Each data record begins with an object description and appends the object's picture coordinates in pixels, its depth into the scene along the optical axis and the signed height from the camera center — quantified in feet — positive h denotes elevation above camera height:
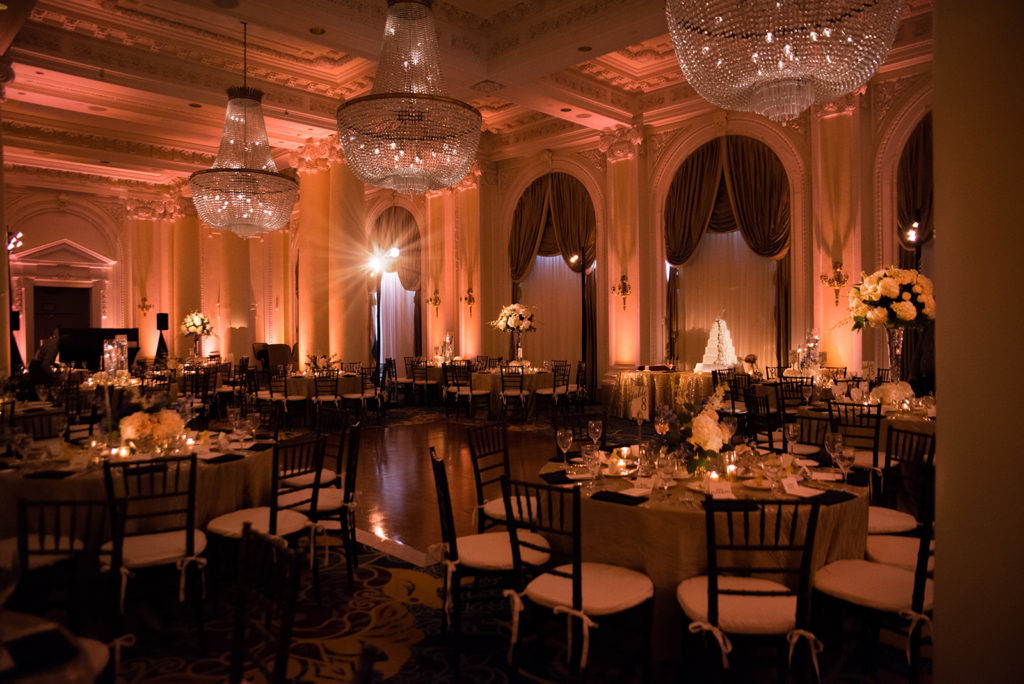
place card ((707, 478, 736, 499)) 10.88 -2.29
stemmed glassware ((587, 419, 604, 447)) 13.12 -1.57
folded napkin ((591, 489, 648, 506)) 10.73 -2.38
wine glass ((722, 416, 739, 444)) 11.91 -1.35
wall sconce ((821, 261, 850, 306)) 32.76 +3.23
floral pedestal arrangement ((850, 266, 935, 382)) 18.51 +1.24
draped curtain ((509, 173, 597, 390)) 45.14 +7.50
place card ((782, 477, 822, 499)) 10.88 -2.30
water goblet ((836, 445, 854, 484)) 12.06 -1.96
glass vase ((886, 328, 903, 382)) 19.49 -0.06
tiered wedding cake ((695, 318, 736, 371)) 38.50 -0.11
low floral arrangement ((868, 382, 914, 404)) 20.62 -1.41
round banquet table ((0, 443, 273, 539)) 12.78 -2.65
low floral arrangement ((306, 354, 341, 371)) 40.89 -0.80
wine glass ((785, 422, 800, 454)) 13.25 -1.67
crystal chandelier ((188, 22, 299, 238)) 24.47 +6.20
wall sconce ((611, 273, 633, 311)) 41.28 +3.55
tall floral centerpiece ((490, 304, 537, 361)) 40.27 +1.66
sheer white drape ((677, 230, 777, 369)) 38.24 +2.87
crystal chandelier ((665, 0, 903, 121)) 13.12 +6.00
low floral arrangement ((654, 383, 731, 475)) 11.23 -1.45
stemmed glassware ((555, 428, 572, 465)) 12.76 -1.69
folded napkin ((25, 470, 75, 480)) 12.83 -2.35
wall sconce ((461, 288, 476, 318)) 48.98 +3.48
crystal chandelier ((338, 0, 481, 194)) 17.48 +6.02
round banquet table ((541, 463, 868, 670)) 10.07 -2.91
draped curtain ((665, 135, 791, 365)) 36.32 +7.91
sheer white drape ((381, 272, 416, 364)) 58.95 +2.58
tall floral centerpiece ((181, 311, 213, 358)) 54.13 +2.00
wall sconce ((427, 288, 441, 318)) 51.39 +3.58
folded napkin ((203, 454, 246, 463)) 14.26 -2.26
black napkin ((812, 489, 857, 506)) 10.24 -2.30
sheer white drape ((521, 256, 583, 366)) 47.52 +2.62
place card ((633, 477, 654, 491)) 11.54 -2.30
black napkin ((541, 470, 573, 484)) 12.27 -2.35
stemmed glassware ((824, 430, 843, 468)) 12.21 -1.75
